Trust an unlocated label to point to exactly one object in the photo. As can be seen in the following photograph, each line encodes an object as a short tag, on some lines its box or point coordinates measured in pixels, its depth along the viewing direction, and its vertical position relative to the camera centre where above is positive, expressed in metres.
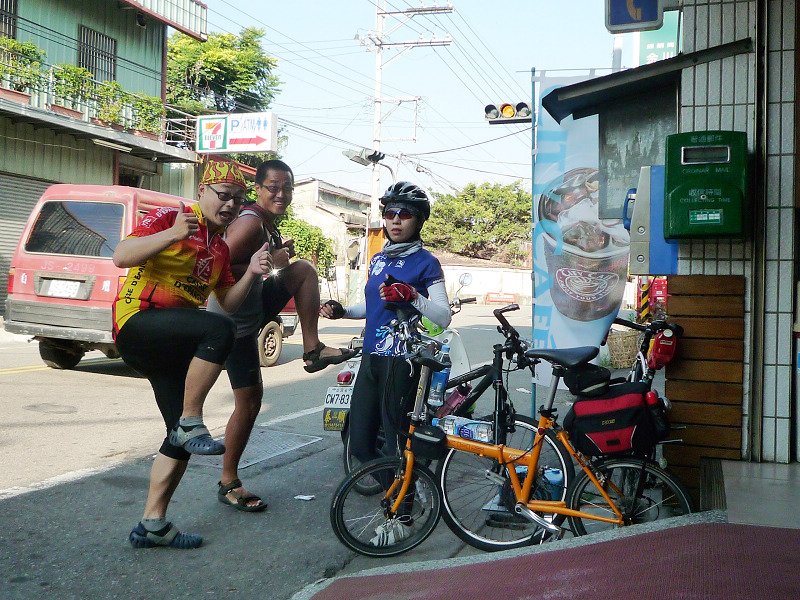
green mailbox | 4.53 +0.68
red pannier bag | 4.09 -0.58
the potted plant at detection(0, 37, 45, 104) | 18.89 +5.12
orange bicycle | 4.18 -0.94
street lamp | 26.30 +4.54
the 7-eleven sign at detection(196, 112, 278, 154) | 26.78 +5.31
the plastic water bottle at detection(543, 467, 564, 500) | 4.36 -0.91
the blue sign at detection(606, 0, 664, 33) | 5.40 +1.89
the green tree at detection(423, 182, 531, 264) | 59.62 +5.72
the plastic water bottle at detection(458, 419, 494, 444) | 4.49 -0.70
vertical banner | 7.40 +0.54
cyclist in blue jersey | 4.57 -0.11
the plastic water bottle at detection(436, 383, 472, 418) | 5.57 -0.66
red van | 9.85 +0.33
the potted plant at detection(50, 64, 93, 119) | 20.58 +5.08
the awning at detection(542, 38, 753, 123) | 4.83 +1.45
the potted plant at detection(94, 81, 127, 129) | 21.94 +5.07
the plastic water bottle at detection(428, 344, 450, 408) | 4.94 -0.56
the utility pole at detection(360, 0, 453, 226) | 32.86 +10.53
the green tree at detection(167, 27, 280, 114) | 32.78 +8.83
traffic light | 10.11 +2.31
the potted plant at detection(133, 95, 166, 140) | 23.40 +5.05
